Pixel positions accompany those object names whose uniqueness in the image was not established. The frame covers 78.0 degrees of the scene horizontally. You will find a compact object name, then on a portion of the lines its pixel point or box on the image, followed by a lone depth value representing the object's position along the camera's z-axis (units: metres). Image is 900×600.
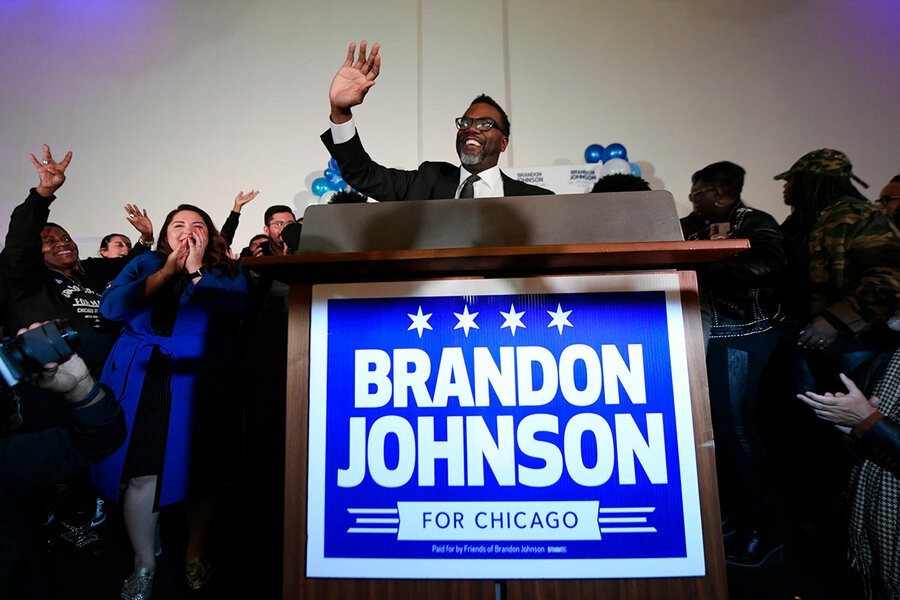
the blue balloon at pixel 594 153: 4.94
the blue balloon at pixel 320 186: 5.00
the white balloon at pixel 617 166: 4.68
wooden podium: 1.13
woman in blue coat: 1.87
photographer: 1.06
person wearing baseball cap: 2.01
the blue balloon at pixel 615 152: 4.86
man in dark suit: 1.89
